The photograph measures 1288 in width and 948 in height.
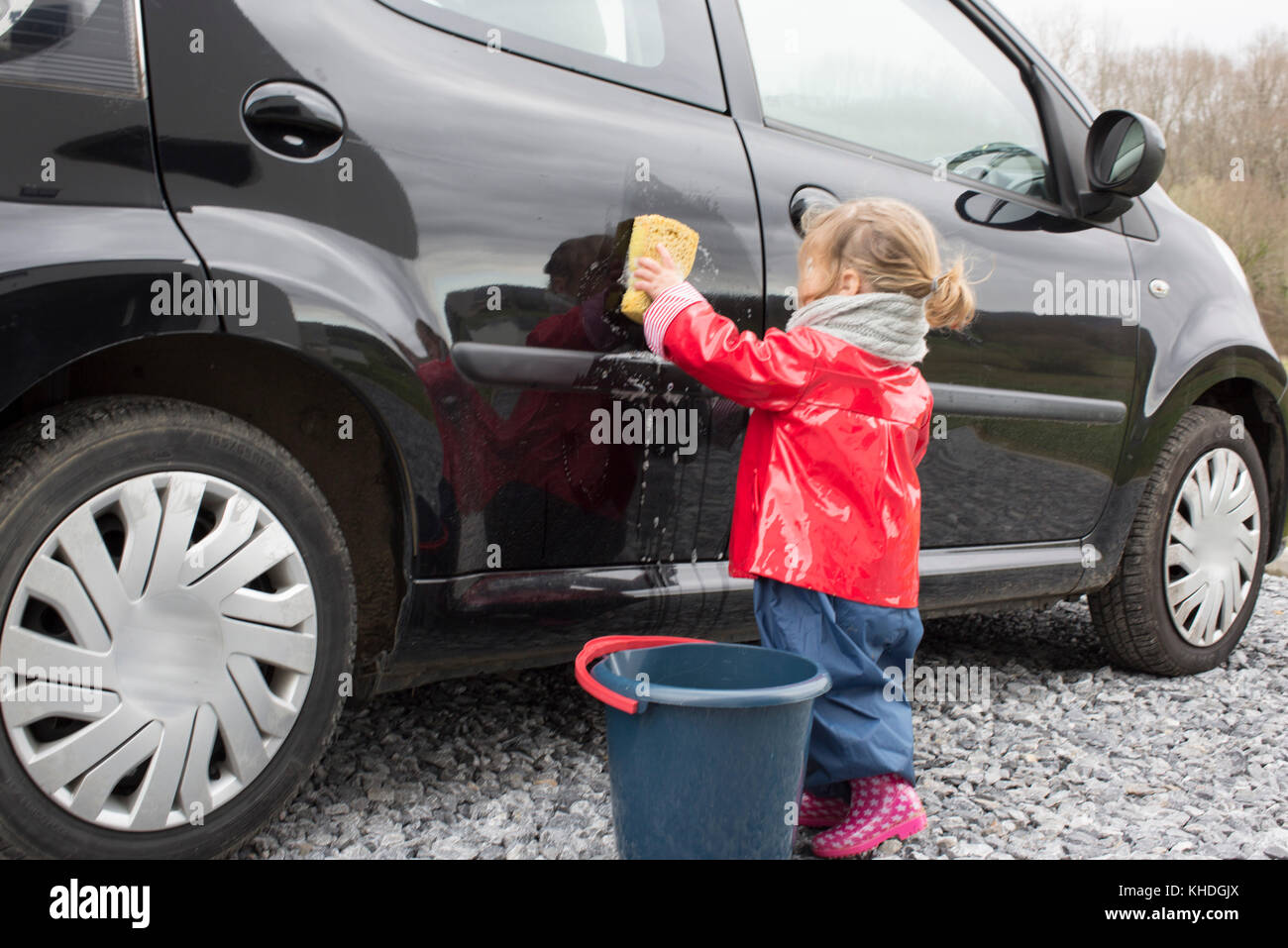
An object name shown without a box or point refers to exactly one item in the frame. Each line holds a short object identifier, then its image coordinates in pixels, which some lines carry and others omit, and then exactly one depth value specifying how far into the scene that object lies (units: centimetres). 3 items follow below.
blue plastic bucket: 154
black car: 143
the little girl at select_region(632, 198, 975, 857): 190
